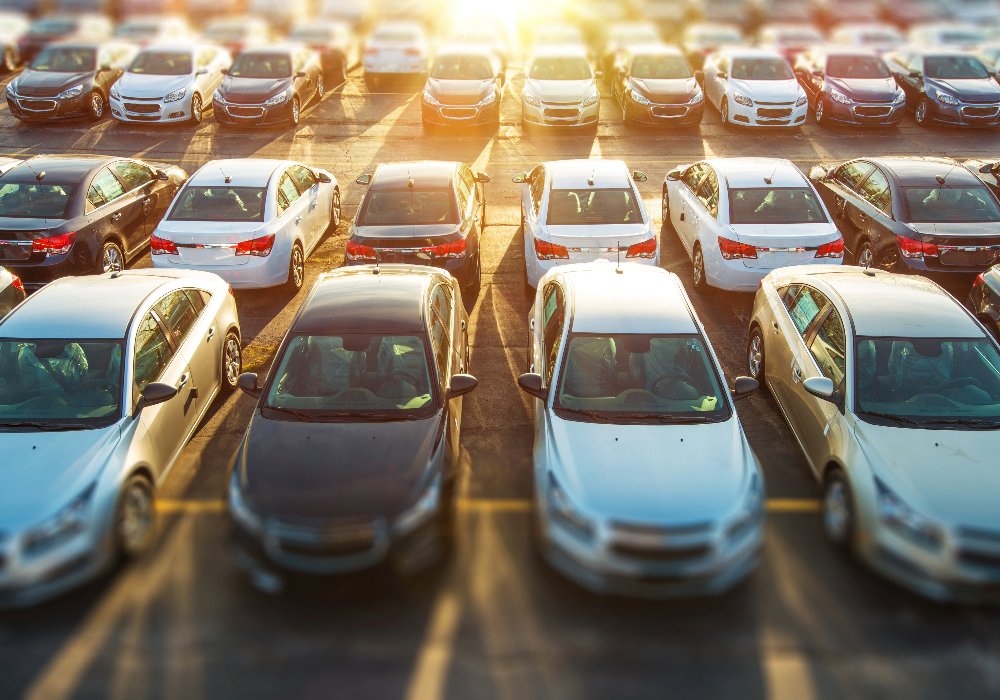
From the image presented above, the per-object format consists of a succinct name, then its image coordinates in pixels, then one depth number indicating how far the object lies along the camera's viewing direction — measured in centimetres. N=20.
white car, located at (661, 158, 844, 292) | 970
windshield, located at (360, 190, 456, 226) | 995
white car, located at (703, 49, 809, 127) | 1783
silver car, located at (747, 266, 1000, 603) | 504
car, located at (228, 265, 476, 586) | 497
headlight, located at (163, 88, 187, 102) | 1791
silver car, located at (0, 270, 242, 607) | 502
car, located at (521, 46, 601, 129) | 1745
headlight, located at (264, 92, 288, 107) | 1802
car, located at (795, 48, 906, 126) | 1811
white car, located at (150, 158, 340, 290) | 980
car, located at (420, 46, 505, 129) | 1779
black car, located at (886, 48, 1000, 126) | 1811
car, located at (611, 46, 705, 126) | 1809
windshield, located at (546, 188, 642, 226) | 1006
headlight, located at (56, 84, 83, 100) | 1809
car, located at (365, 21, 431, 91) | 2180
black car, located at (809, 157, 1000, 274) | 999
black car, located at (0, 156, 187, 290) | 986
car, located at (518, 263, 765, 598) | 488
